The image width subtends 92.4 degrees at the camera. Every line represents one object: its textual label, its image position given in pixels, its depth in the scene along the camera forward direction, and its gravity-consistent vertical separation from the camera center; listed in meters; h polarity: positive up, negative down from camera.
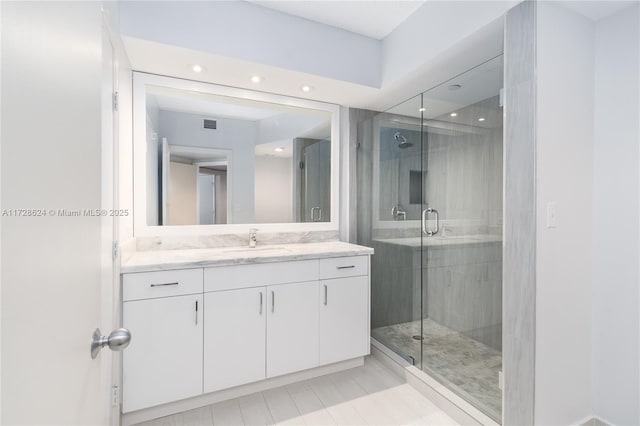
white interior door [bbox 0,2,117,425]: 0.36 -0.01
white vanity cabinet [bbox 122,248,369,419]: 1.75 -0.76
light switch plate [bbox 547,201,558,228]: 1.49 -0.02
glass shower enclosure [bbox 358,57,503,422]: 2.10 -0.16
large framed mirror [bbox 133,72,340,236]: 2.28 +0.41
